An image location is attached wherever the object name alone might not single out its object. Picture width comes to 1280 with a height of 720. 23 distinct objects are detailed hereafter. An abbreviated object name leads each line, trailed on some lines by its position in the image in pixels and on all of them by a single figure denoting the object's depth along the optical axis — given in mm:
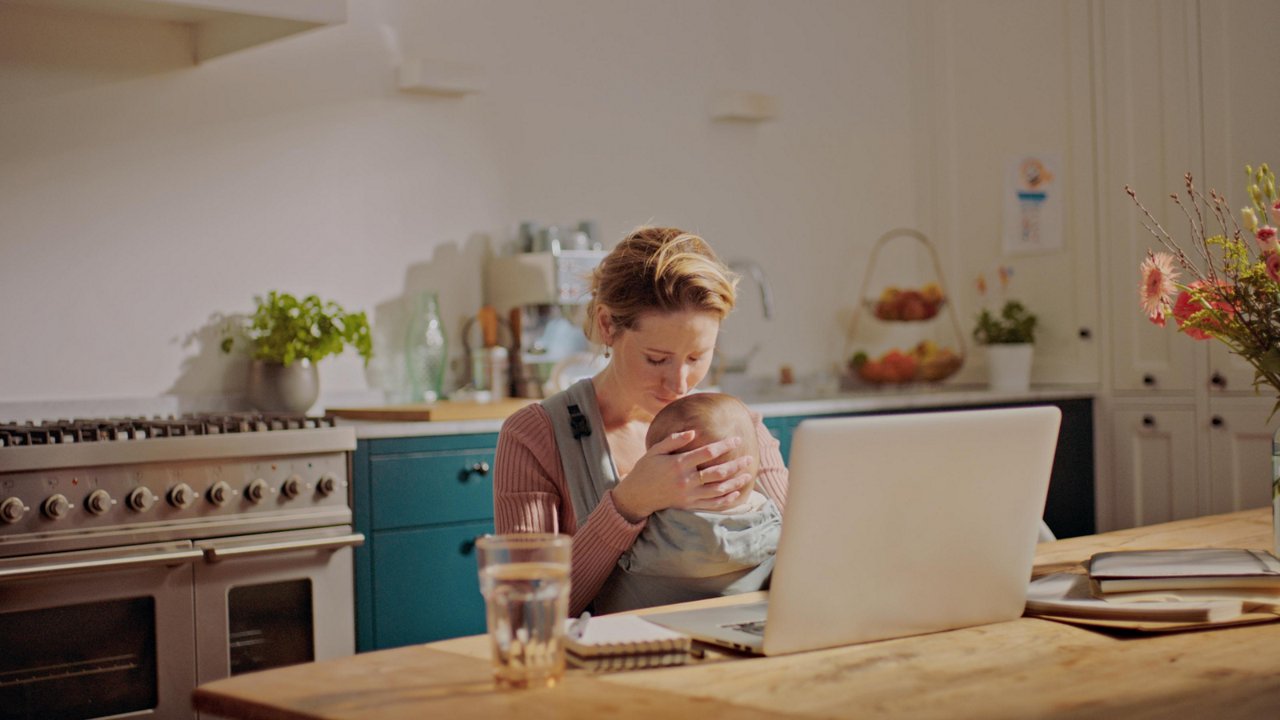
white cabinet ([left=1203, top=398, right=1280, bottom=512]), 3982
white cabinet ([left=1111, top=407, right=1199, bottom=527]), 4184
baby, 1701
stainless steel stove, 2564
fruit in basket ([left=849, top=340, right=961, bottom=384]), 4531
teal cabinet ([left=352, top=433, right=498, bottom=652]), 2996
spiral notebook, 1230
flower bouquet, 1738
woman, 1892
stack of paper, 1423
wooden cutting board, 3180
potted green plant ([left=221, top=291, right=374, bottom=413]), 3365
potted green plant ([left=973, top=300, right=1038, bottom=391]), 4496
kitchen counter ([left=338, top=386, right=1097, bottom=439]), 3185
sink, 4250
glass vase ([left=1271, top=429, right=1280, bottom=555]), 1805
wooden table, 1082
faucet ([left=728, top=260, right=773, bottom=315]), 4395
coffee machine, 3750
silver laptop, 1251
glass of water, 1134
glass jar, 3643
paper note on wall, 4527
